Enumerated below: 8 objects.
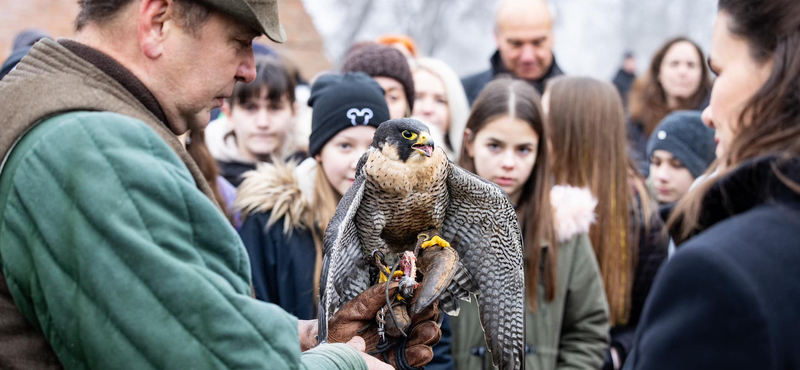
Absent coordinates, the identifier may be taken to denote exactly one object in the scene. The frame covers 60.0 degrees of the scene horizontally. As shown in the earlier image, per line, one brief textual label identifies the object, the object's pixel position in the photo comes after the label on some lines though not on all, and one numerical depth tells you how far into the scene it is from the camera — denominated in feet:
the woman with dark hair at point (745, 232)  4.34
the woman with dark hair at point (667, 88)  20.24
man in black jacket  18.45
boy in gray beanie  15.65
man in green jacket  4.82
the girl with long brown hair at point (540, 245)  11.34
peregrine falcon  8.35
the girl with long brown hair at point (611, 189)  13.24
